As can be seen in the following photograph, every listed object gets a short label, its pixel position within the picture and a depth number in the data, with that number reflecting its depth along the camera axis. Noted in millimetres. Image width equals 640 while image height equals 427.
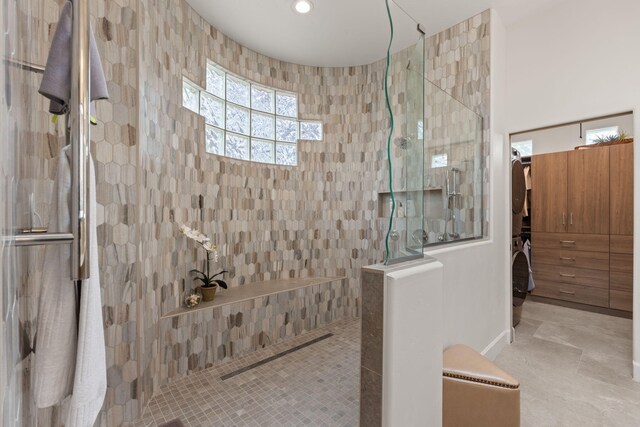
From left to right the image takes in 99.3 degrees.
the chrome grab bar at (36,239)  504
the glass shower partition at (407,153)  1329
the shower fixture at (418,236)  1447
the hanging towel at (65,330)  597
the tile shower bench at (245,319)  2059
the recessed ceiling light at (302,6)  2393
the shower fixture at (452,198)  2189
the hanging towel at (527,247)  4066
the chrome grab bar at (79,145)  580
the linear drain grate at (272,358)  2133
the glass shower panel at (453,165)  2199
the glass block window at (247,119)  2740
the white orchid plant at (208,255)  2324
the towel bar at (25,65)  518
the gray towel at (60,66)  587
